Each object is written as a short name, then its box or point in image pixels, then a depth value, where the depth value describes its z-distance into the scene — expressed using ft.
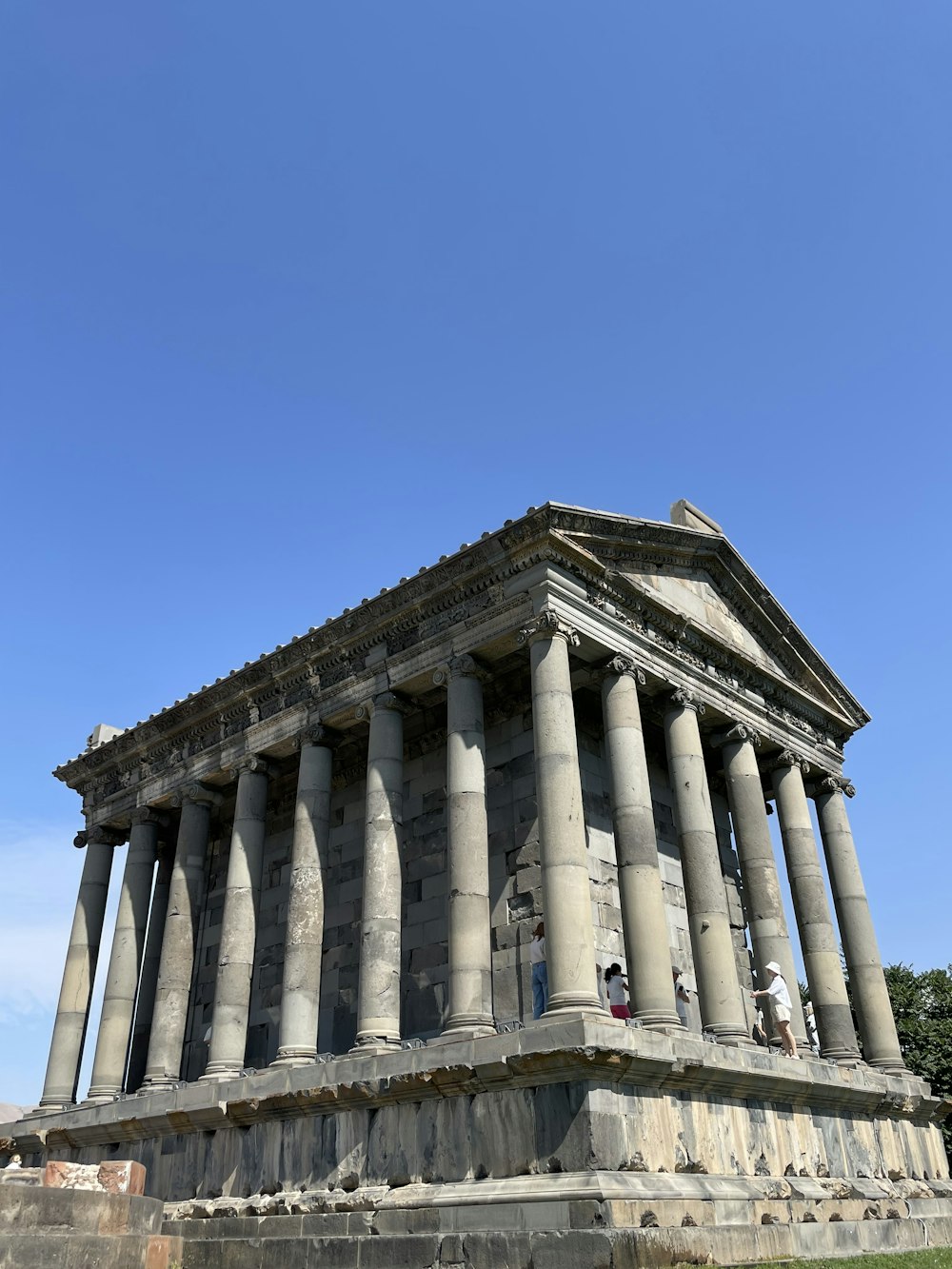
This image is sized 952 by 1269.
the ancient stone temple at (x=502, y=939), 45.24
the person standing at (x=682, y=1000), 61.87
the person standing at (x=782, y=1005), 57.72
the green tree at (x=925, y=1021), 123.13
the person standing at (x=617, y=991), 53.72
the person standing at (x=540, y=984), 54.80
